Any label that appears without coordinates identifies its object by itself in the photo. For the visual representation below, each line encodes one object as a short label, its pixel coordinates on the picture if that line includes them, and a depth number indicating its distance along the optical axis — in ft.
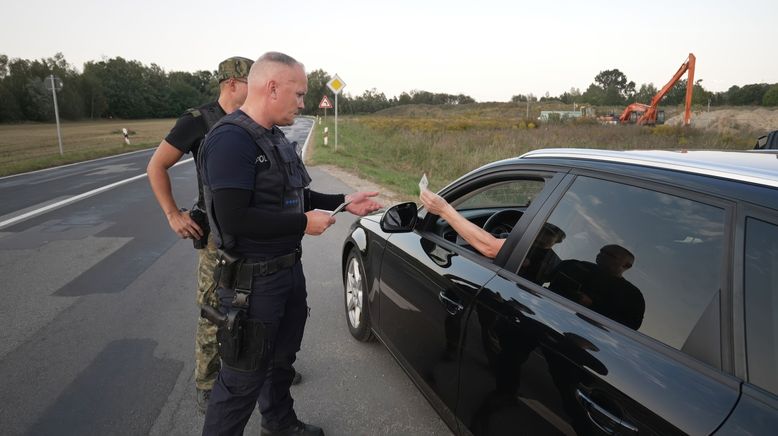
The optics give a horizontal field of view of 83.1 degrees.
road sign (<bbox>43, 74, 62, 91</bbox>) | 55.42
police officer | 5.70
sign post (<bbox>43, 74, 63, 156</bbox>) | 55.47
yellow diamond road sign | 54.65
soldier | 8.32
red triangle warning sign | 68.63
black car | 3.76
